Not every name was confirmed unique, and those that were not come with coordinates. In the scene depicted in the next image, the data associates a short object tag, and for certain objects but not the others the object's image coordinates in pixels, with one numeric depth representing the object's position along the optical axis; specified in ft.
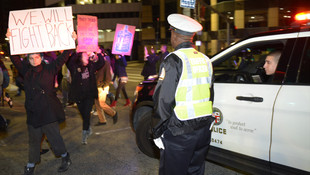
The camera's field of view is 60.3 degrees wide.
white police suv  8.39
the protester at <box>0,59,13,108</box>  20.35
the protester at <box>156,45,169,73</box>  27.29
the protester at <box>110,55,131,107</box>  28.35
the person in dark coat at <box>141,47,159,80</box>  30.35
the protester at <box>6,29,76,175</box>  11.93
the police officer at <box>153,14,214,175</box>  7.31
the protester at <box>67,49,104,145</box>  16.79
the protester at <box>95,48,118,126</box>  20.44
